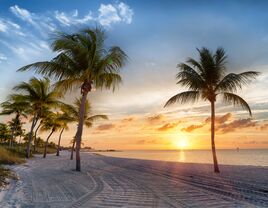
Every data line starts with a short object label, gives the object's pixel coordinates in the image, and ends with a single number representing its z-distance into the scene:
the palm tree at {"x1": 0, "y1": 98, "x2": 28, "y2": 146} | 31.51
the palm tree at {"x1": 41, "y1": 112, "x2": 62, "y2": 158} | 28.80
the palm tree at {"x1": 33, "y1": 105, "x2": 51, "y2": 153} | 27.11
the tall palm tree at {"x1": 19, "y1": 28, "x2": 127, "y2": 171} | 13.18
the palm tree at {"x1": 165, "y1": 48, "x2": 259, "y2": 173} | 13.60
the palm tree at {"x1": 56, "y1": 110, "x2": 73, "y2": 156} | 25.84
